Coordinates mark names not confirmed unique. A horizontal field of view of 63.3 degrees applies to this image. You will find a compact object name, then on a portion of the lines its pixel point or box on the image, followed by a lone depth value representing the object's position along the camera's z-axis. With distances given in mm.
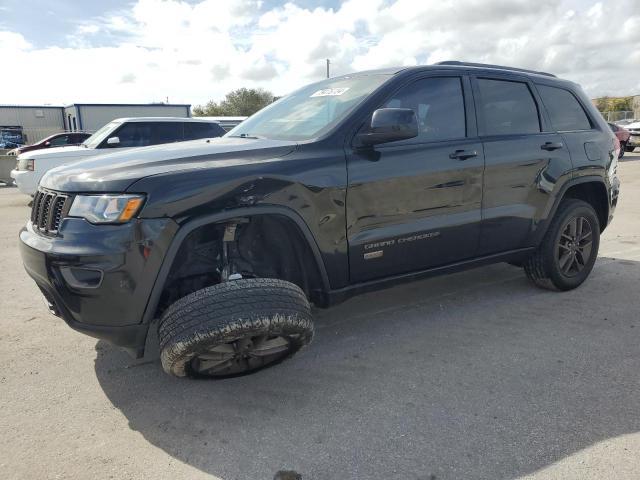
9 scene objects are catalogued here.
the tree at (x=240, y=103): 55281
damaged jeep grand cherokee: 2488
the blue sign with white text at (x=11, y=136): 36731
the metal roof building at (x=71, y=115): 29766
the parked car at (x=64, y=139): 16477
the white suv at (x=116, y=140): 9773
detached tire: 2482
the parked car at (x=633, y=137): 20828
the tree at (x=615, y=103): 65262
